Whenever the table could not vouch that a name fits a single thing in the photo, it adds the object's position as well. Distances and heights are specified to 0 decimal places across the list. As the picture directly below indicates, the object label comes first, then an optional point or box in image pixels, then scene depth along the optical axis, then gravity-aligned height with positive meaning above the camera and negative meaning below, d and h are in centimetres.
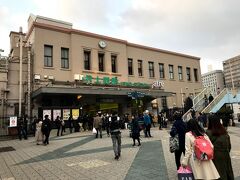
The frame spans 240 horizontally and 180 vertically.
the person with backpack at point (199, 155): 338 -91
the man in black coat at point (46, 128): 1140 -105
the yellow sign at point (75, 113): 1740 -24
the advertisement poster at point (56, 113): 1680 -17
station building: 1743 +418
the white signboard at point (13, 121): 1489 -70
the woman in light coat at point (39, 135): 1160 -148
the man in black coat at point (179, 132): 523 -72
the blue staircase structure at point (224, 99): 2064 +78
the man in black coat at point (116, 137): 729 -111
